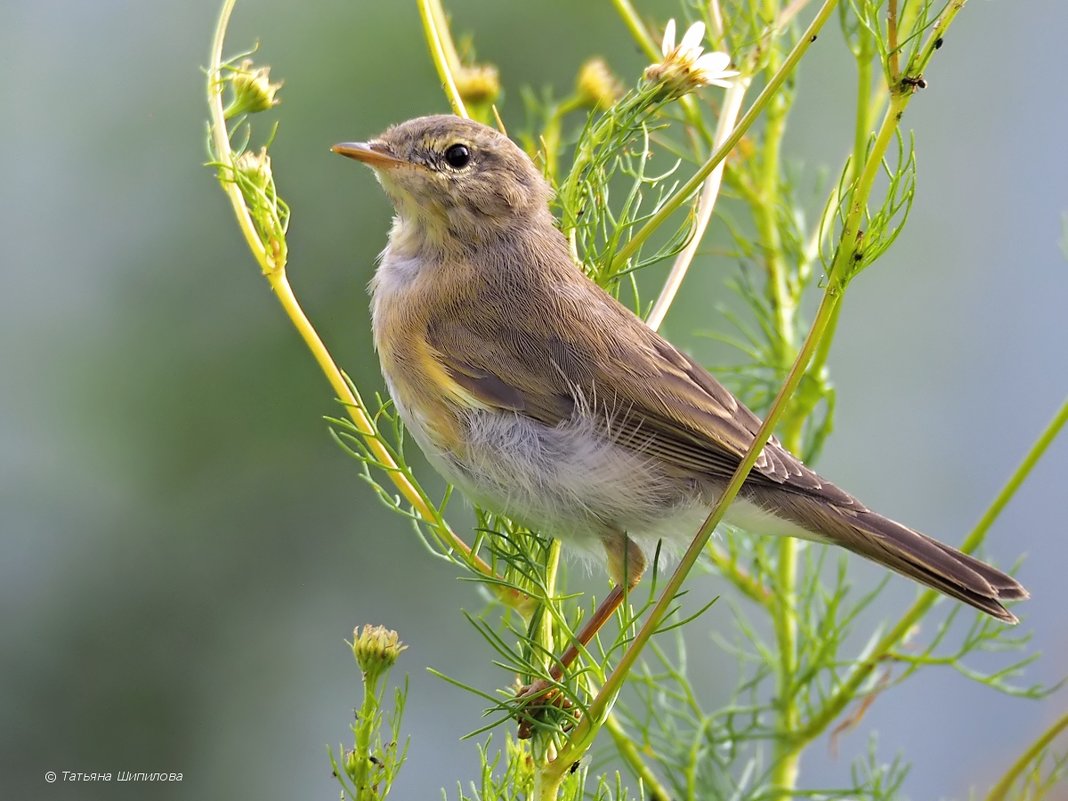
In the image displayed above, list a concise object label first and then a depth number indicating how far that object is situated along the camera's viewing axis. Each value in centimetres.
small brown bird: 570
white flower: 504
